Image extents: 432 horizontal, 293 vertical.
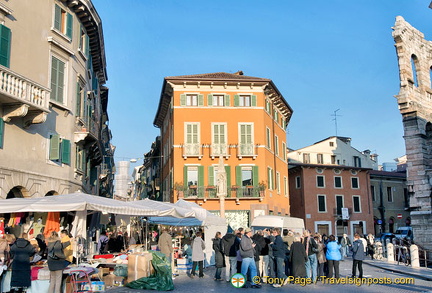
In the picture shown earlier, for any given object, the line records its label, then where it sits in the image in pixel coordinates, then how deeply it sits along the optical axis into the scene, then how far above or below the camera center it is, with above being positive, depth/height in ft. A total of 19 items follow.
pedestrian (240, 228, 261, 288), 41.63 -3.33
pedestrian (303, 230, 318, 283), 46.52 -3.65
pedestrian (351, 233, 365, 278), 47.78 -3.53
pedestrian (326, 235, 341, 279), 47.50 -3.57
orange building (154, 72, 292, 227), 112.68 +19.54
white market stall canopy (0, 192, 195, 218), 37.50 +1.53
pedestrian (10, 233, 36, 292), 33.06 -2.72
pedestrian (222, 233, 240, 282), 44.29 -2.65
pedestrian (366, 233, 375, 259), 89.78 -5.20
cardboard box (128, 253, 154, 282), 42.80 -4.14
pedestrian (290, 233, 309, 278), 43.19 -3.82
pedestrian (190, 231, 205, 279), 50.38 -3.27
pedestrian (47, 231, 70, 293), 33.32 -2.84
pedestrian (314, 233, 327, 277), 49.39 -4.10
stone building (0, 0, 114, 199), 53.52 +16.61
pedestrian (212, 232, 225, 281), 48.05 -3.92
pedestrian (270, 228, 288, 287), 44.75 -3.44
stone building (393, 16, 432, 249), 78.68 +15.42
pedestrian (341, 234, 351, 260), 86.29 -5.29
